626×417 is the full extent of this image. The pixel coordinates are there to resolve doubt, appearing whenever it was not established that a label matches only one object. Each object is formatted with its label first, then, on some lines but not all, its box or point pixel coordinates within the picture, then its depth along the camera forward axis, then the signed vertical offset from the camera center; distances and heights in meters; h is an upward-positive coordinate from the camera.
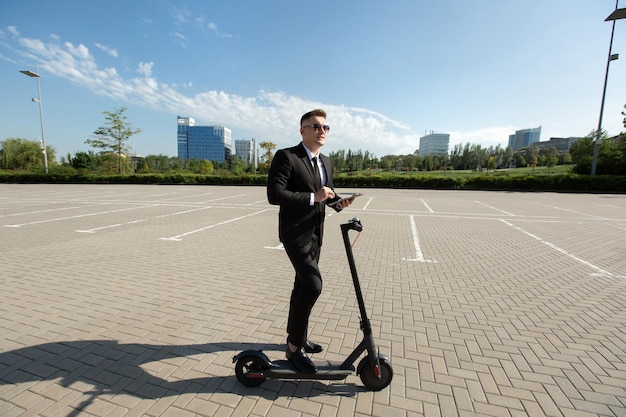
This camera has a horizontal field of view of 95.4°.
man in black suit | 2.03 -0.26
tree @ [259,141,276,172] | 49.08 +3.84
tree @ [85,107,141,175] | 35.47 +4.36
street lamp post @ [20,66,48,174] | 28.25 +7.02
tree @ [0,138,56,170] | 46.19 +2.22
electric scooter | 2.22 -1.55
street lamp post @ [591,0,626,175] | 23.39 +7.15
